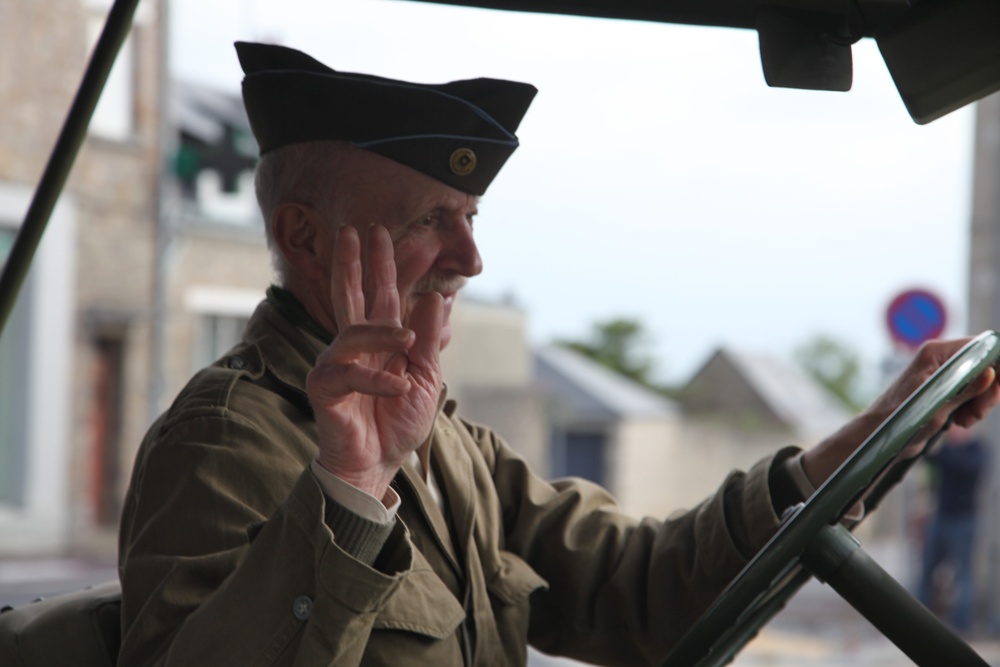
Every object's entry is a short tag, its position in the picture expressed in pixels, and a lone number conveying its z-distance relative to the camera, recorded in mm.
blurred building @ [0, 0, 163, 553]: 12602
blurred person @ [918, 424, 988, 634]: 7773
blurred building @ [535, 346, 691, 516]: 17703
